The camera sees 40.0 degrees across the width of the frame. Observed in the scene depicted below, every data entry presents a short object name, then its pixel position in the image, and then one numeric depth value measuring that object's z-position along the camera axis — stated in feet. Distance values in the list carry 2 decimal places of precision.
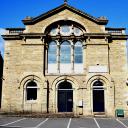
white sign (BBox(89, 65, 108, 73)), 58.26
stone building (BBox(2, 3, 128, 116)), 57.39
